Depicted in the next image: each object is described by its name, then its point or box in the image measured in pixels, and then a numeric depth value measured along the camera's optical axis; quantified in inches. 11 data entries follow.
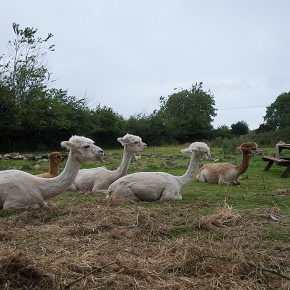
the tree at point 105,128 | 1772.9
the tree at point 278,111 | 3161.9
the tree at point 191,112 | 2453.2
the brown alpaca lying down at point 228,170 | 496.4
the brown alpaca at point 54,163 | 408.5
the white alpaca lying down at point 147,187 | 344.2
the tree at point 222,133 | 2608.3
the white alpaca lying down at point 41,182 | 281.9
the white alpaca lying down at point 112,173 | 418.9
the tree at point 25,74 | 1509.6
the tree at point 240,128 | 3090.6
